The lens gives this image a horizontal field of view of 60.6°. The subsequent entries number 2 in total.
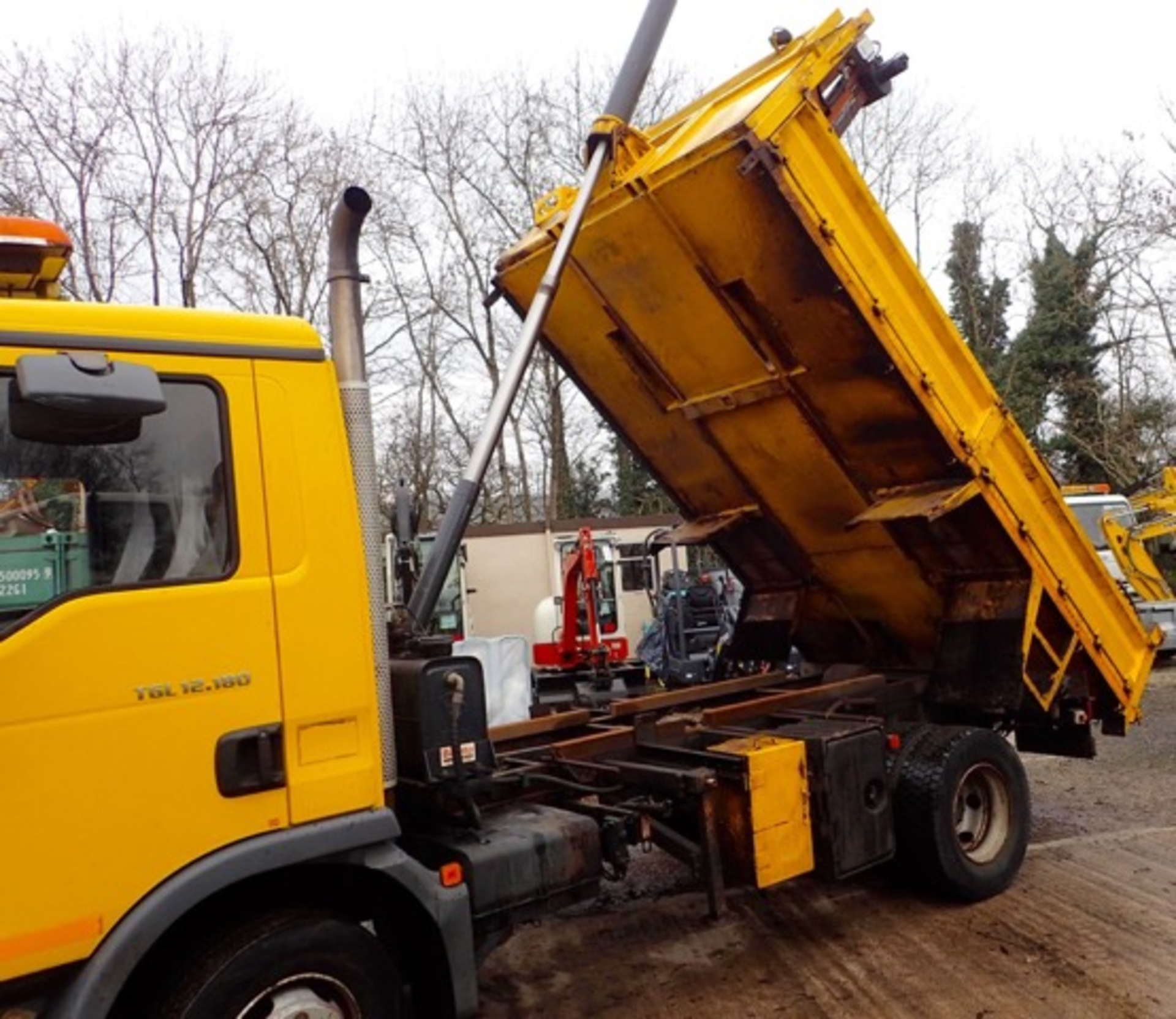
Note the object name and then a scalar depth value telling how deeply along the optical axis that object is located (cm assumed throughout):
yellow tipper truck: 253
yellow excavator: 1381
